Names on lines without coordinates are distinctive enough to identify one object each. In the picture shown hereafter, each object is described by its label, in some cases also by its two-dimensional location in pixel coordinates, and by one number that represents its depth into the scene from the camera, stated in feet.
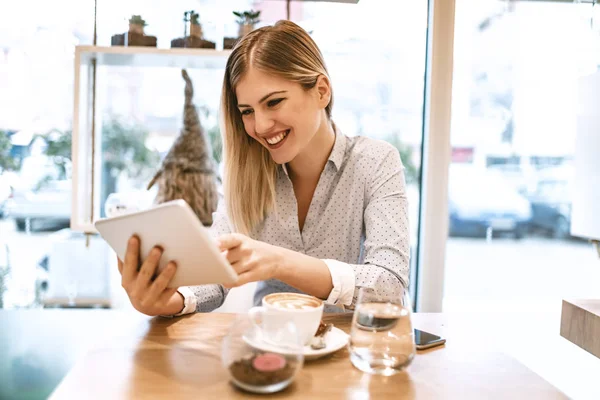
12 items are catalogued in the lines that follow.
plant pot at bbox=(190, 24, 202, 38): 6.88
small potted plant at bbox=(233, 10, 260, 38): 6.95
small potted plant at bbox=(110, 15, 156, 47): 6.80
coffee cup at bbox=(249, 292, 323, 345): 2.65
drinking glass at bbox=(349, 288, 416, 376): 2.68
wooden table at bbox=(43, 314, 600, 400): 2.54
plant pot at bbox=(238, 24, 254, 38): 6.96
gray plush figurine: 7.06
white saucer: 2.49
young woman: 3.84
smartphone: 3.24
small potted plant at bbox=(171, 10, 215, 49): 6.86
